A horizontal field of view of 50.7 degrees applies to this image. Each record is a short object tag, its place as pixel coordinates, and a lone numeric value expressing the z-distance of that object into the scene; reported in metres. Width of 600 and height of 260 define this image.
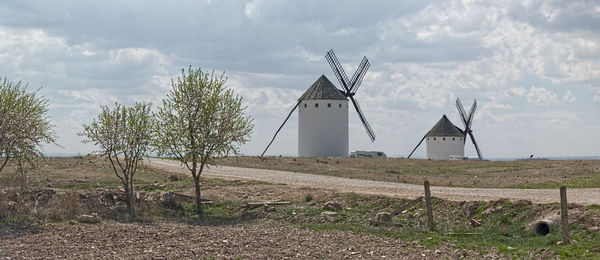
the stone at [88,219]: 25.95
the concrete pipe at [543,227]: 21.81
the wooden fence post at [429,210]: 23.66
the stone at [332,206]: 29.25
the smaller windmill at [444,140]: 107.56
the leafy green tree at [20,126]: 28.47
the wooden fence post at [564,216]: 19.31
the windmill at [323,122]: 87.19
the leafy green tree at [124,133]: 30.09
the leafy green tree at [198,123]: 32.38
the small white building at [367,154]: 95.94
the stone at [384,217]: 25.47
